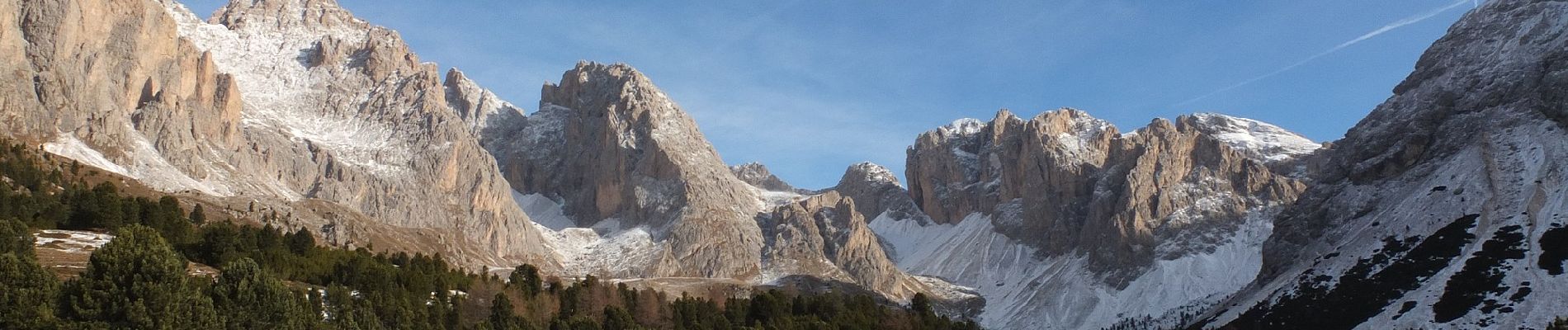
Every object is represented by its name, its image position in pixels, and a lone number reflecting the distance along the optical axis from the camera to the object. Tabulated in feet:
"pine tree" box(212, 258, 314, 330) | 189.98
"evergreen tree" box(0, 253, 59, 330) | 163.73
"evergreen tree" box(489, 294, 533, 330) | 298.56
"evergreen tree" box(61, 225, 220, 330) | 171.01
